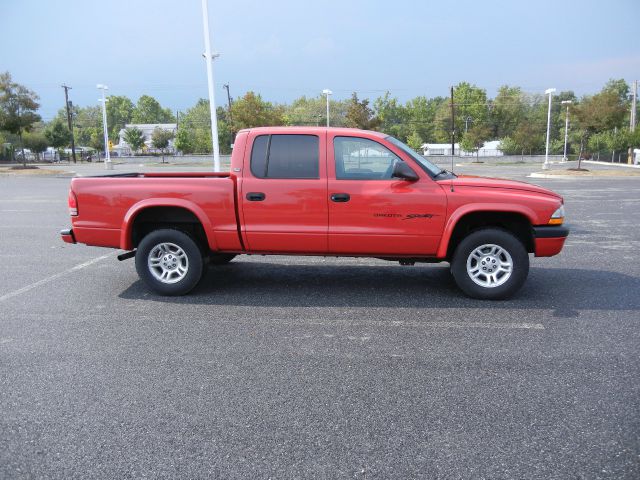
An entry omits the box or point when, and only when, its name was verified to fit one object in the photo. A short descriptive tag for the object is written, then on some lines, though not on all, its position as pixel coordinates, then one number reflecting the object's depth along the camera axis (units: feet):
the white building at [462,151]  245.90
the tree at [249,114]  168.14
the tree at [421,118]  297.94
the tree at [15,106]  117.91
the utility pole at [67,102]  232.94
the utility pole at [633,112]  183.88
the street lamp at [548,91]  126.80
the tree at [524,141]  222.07
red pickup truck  18.95
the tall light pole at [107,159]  140.91
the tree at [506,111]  270.05
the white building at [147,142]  306.96
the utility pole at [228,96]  219.39
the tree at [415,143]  244.24
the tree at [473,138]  211.82
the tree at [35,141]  218.79
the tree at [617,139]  163.43
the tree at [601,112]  110.73
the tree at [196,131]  227.61
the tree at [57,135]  211.82
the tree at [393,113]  298.15
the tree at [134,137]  239.71
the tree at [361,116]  156.46
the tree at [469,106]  253.65
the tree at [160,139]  222.34
